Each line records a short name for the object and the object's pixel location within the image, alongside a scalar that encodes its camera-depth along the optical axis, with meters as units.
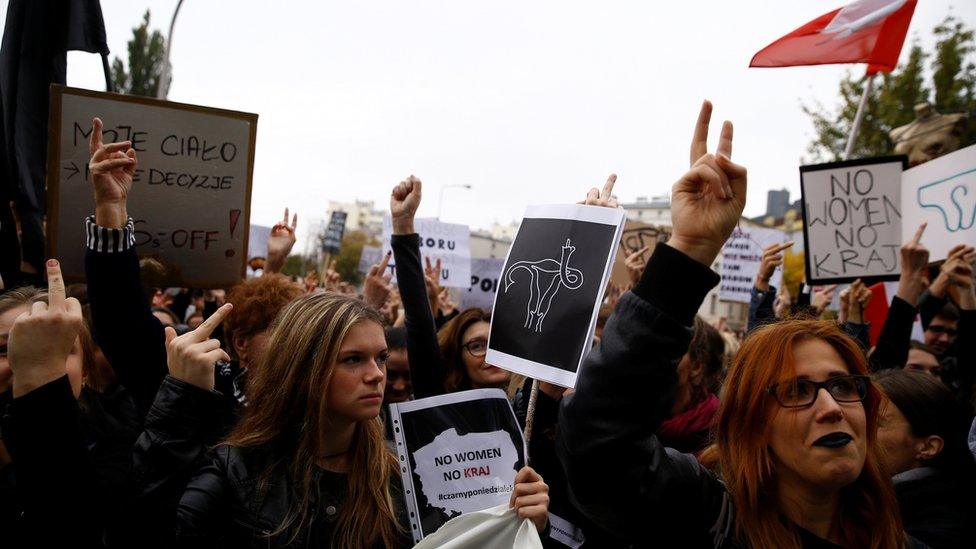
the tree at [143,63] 30.64
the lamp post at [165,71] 12.54
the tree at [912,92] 16.25
